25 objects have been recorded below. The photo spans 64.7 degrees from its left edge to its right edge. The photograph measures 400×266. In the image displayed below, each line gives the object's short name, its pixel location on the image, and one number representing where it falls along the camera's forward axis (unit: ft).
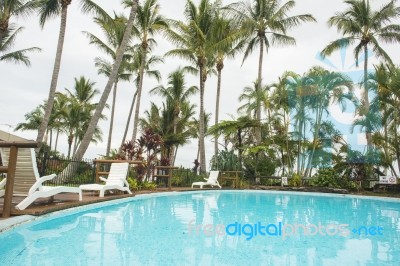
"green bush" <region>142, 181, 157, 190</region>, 40.11
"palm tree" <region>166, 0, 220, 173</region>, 65.57
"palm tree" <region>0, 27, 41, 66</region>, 66.67
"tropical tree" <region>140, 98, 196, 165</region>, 78.71
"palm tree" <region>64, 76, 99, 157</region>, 101.81
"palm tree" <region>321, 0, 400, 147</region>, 68.64
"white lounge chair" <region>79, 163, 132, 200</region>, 30.48
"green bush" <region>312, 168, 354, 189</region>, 55.01
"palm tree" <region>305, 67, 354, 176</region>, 62.08
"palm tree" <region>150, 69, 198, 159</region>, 87.51
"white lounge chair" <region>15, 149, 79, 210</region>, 16.79
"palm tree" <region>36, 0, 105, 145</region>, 46.75
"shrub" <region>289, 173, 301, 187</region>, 58.10
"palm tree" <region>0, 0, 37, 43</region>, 56.70
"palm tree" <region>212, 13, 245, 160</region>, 63.52
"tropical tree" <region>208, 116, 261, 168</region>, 64.18
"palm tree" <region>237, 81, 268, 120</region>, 66.64
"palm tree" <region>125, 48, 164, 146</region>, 86.69
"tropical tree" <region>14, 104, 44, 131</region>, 129.29
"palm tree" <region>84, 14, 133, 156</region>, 63.72
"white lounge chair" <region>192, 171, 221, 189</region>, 51.14
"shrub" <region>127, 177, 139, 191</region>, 36.60
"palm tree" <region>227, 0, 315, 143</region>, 70.69
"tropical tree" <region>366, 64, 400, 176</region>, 52.80
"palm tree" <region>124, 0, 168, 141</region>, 66.03
